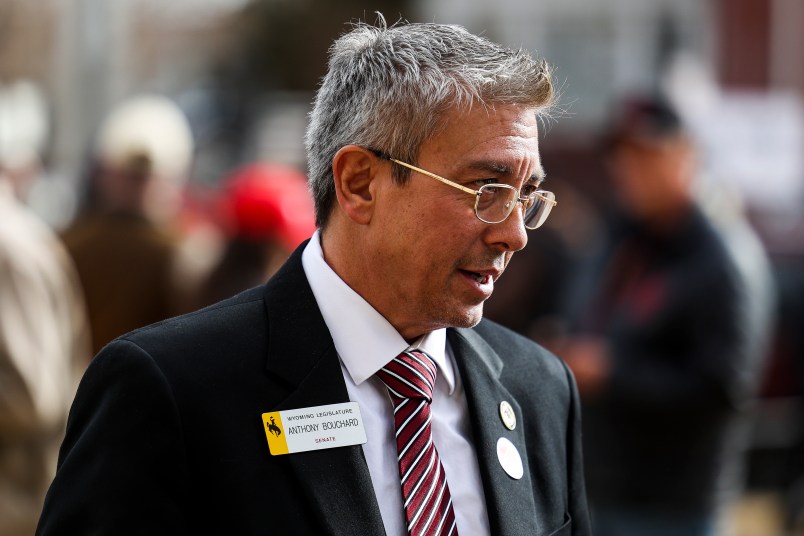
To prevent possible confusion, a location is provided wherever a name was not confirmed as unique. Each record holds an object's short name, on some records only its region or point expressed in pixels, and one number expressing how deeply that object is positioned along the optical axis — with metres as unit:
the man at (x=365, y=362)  4.42
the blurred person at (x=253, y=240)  10.57
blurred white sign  25.32
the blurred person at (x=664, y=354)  9.55
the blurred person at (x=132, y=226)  11.73
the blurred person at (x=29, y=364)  8.46
